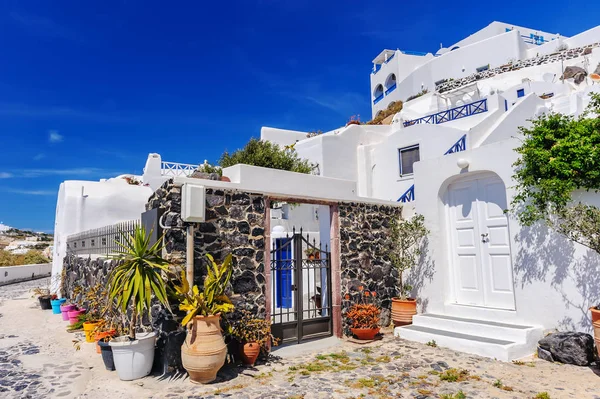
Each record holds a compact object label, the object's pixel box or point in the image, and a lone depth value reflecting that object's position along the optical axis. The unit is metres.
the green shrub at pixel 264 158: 16.77
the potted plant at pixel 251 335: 5.83
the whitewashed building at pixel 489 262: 6.16
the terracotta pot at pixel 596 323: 5.17
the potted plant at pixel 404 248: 8.23
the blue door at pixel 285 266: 6.91
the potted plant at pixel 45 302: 11.33
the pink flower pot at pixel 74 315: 8.98
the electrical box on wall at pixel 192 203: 5.49
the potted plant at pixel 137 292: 5.02
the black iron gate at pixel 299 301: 6.89
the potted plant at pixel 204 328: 4.99
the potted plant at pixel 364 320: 7.21
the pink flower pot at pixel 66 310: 9.33
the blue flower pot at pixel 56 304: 10.63
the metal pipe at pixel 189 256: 5.48
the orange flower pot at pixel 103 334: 6.10
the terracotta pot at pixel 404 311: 7.93
